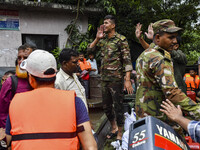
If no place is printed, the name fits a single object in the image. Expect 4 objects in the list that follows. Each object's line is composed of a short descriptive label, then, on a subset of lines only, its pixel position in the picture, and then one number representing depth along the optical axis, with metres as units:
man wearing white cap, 1.42
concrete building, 7.38
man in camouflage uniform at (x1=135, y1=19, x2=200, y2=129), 2.07
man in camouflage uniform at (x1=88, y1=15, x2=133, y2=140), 3.84
